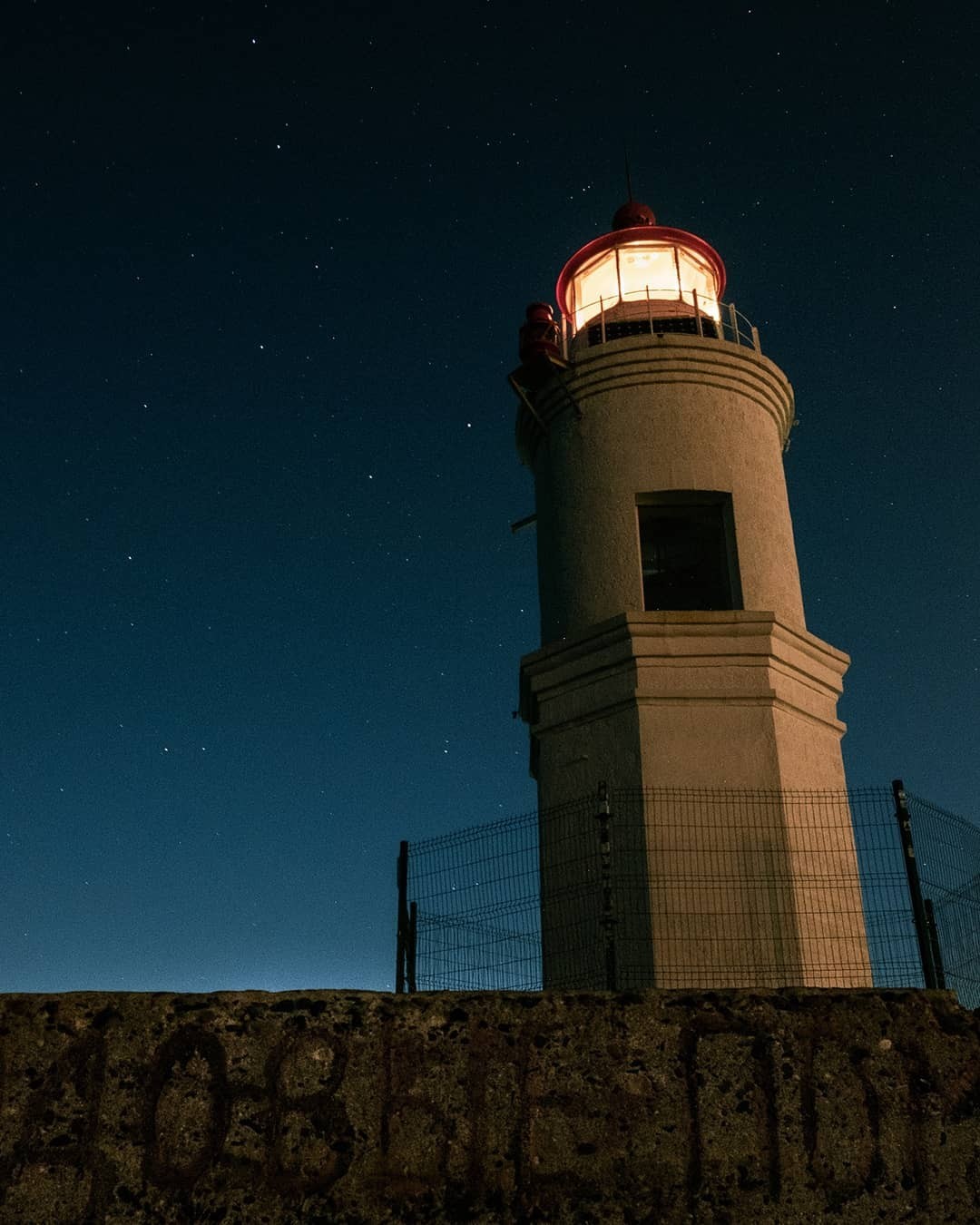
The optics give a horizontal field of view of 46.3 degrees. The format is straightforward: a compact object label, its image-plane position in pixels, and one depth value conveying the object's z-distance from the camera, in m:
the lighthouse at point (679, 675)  11.01
